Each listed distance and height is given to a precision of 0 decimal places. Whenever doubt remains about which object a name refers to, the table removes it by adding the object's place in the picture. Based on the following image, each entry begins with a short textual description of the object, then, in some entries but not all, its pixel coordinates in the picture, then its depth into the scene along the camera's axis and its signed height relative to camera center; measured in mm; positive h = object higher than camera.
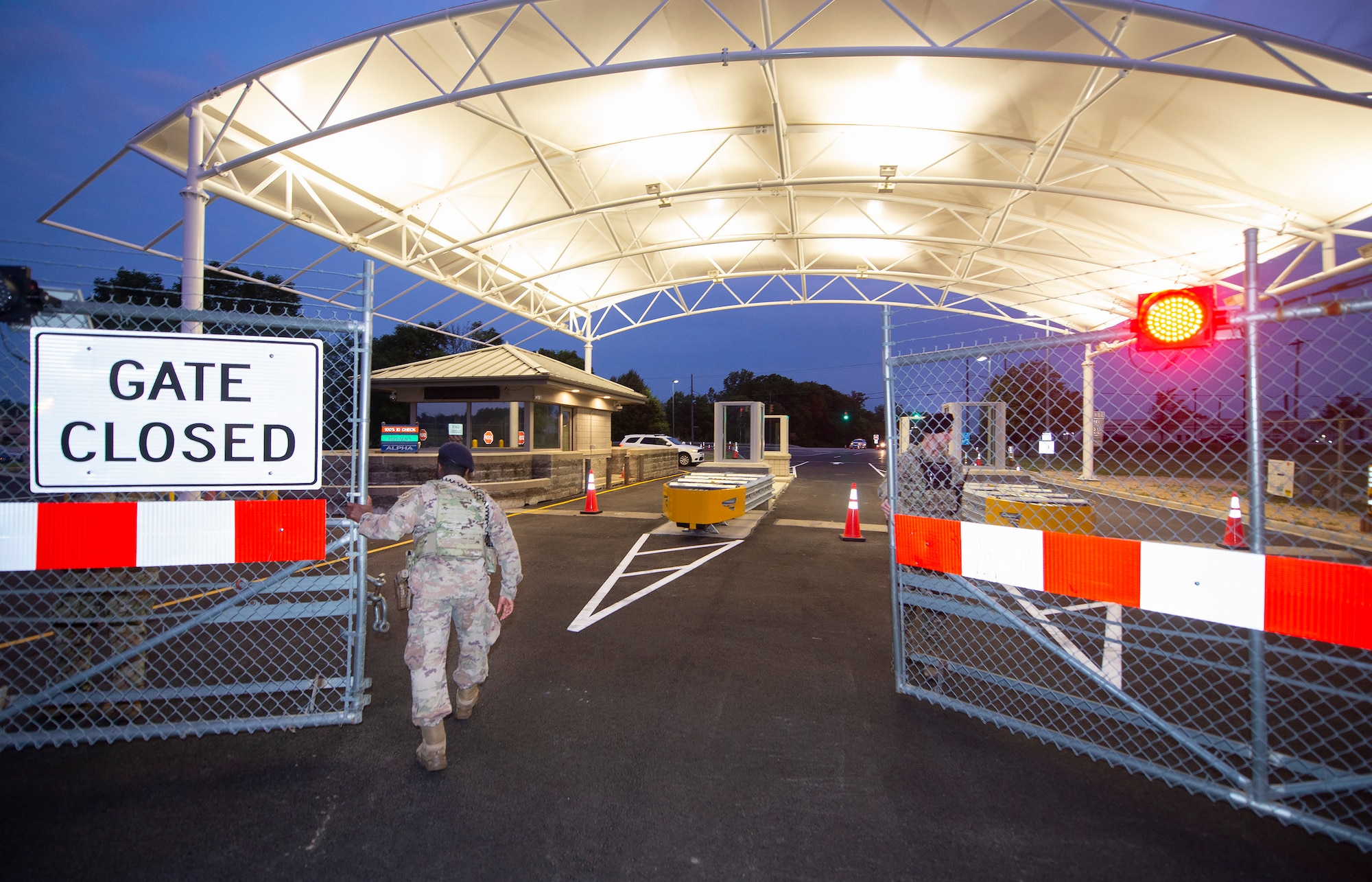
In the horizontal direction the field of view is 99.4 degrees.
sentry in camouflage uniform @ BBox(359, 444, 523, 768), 3195 -776
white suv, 30469 -268
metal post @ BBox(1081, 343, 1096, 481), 5271 +87
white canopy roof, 8750 +5916
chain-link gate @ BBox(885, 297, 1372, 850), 2637 -854
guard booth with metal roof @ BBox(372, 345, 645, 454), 17109 +1320
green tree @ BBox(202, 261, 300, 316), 15148 +4307
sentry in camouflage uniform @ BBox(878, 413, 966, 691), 4918 -371
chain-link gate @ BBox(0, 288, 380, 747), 3381 -1480
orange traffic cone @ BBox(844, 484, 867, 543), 10391 -1556
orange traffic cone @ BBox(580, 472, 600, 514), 13617 -1292
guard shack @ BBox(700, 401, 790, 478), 17594 +290
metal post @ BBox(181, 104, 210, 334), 7824 +3176
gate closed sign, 3238 +177
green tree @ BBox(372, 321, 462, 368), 40500 +6785
